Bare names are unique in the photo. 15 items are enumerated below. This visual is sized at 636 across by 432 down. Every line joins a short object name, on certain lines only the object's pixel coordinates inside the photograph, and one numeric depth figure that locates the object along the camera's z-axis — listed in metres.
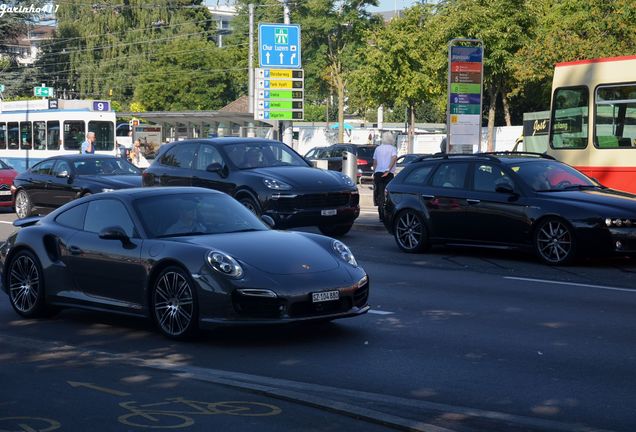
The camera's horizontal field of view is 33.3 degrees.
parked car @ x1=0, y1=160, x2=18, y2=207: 28.08
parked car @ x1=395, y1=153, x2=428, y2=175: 41.78
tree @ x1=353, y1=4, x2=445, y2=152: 59.94
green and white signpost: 23.73
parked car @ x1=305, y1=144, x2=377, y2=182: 47.09
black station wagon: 14.83
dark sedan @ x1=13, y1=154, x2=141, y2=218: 22.61
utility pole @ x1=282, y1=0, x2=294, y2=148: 33.25
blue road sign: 32.12
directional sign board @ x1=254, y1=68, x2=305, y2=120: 32.47
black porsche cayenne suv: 18.38
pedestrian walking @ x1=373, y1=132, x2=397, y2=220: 21.73
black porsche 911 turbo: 9.18
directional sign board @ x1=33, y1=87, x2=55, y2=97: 47.34
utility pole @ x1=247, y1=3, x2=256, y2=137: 39.74
